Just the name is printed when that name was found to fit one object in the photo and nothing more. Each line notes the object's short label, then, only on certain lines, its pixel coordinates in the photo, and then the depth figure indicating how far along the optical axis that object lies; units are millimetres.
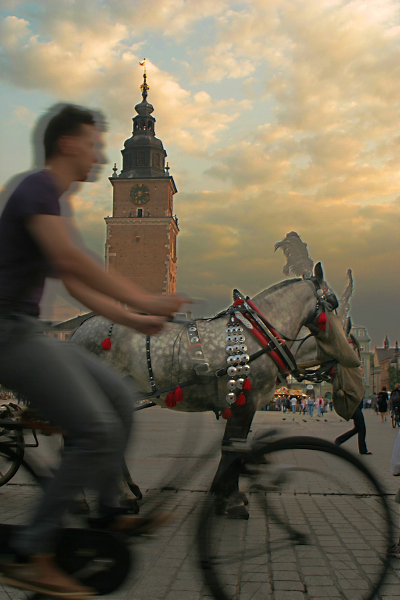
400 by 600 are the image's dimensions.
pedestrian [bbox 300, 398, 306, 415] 39791
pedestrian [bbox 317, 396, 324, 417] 34819
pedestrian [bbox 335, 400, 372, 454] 9312
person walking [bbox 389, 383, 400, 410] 18312
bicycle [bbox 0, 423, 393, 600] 2260
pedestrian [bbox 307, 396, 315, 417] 33875
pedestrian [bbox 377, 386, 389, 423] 23641
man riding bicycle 1826
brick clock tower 67625
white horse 4156
